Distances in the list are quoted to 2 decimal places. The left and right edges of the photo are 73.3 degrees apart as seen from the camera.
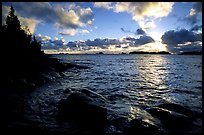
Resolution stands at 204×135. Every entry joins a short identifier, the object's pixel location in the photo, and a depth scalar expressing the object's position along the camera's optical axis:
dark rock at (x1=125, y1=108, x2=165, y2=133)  5.62
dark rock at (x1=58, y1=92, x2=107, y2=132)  5.99
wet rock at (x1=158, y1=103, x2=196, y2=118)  7.42
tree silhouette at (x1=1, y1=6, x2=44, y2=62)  16.90
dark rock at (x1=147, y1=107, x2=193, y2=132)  5.96
